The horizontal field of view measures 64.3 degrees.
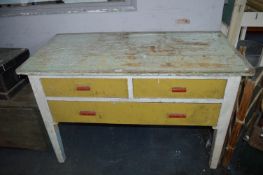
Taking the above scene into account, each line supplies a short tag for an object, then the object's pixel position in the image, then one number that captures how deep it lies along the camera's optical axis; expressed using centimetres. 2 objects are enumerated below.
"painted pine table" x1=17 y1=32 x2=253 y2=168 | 114
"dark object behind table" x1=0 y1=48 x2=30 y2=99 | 153
